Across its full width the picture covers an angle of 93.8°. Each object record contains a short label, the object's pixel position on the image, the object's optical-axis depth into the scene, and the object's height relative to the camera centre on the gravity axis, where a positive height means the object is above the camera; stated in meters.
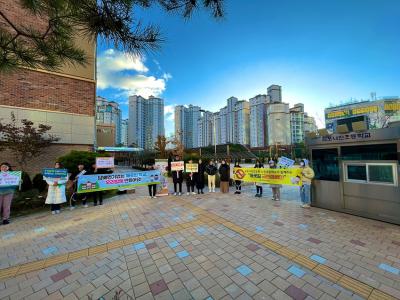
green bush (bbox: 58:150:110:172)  8.70 +0.00
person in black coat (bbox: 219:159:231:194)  9.30 -0.94
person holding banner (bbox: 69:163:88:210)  7.08 -1.15
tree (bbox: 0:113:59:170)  8.90 +1.03
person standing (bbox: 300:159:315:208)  6.41 -0.94
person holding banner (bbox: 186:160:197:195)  9.35 -1.09
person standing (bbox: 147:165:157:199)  8.72 -1.46
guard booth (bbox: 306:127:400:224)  4.88 -0.52
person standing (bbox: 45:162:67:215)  6.45 -1.17
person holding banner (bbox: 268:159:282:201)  7.74 -1.47
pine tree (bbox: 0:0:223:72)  2.17 +1.66
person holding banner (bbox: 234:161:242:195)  9.27 -1.44
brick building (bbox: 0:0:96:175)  9.98 +3.34
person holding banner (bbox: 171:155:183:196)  9.10 -0.93
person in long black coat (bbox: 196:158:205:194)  9.32 -1.07
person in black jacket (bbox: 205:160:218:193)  9.59 -0.91
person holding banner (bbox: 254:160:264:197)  8.53 -1.36
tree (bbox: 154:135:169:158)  26.05 +1.88
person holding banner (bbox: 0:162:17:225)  5.64 -1.19
